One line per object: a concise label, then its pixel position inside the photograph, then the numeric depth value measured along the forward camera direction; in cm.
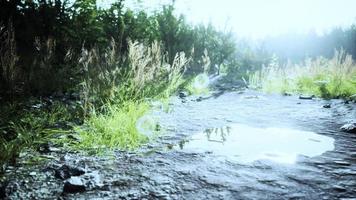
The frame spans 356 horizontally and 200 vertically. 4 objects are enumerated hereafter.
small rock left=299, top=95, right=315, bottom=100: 757
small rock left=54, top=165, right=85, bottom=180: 221
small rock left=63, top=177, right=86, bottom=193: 198
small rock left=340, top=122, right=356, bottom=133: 398
